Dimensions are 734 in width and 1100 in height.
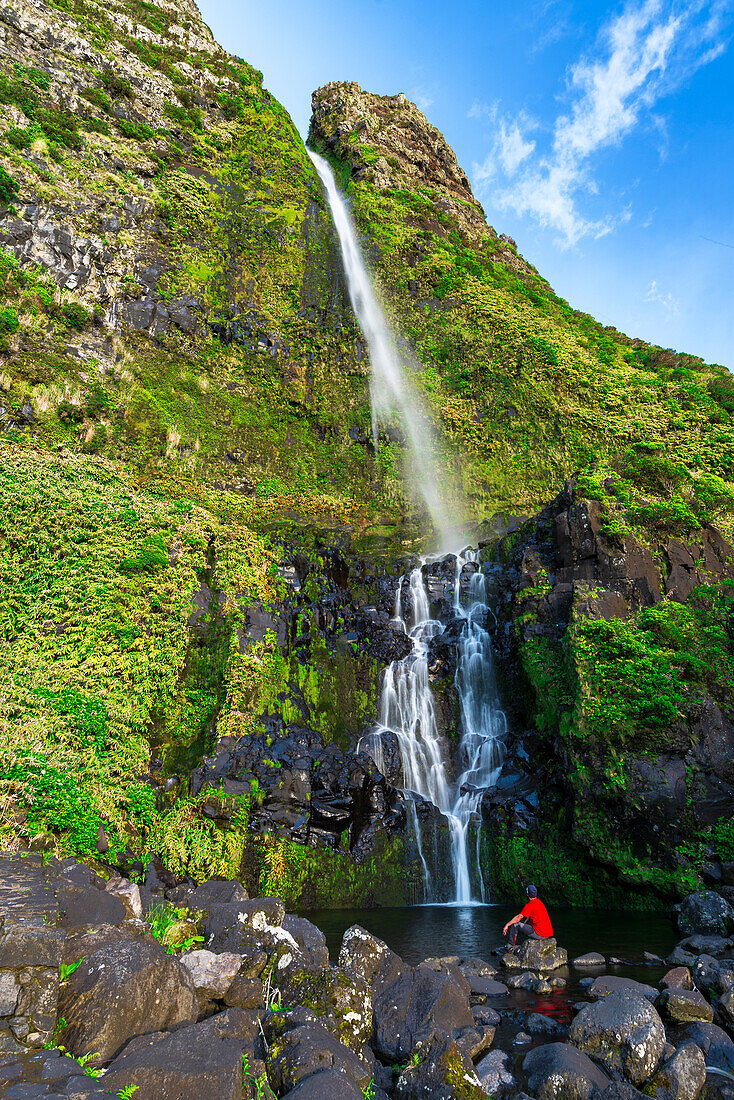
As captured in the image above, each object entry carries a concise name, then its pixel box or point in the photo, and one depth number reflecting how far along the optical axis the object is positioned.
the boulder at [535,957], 7.87
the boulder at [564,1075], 4.61
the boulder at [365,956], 6.12
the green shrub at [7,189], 20.64
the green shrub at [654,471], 16.70
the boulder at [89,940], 4.40
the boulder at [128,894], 6.04
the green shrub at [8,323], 18.97
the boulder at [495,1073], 4.84
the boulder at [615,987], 6.31
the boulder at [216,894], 7.04
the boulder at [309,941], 6.01
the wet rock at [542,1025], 5.89
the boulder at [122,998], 3.92
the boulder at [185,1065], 3.54
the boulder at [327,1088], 3.79
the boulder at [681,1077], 4.70
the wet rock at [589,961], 7.91
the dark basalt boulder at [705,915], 9.17
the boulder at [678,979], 6.55
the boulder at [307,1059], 4.16
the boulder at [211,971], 5.13
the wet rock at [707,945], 8.00
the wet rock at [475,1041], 5.33
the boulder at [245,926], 5.93
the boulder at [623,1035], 4.95
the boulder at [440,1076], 4.55
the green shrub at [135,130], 27.30
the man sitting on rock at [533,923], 8.49
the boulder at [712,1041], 5.20
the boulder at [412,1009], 5.28
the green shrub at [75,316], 20.88
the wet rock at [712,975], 6.35
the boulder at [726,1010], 5.91
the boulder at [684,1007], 5.96
